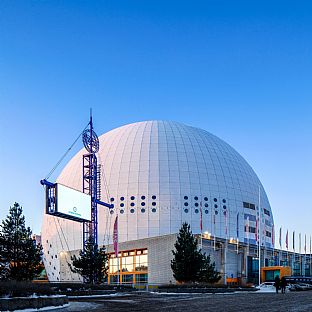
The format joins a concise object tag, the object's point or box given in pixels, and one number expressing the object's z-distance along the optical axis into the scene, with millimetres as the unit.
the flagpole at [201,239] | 53952
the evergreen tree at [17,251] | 34122
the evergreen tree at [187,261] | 41214
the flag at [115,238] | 48968
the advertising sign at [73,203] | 44168
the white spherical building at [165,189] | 59287
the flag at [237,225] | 60266
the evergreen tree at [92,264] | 39491
